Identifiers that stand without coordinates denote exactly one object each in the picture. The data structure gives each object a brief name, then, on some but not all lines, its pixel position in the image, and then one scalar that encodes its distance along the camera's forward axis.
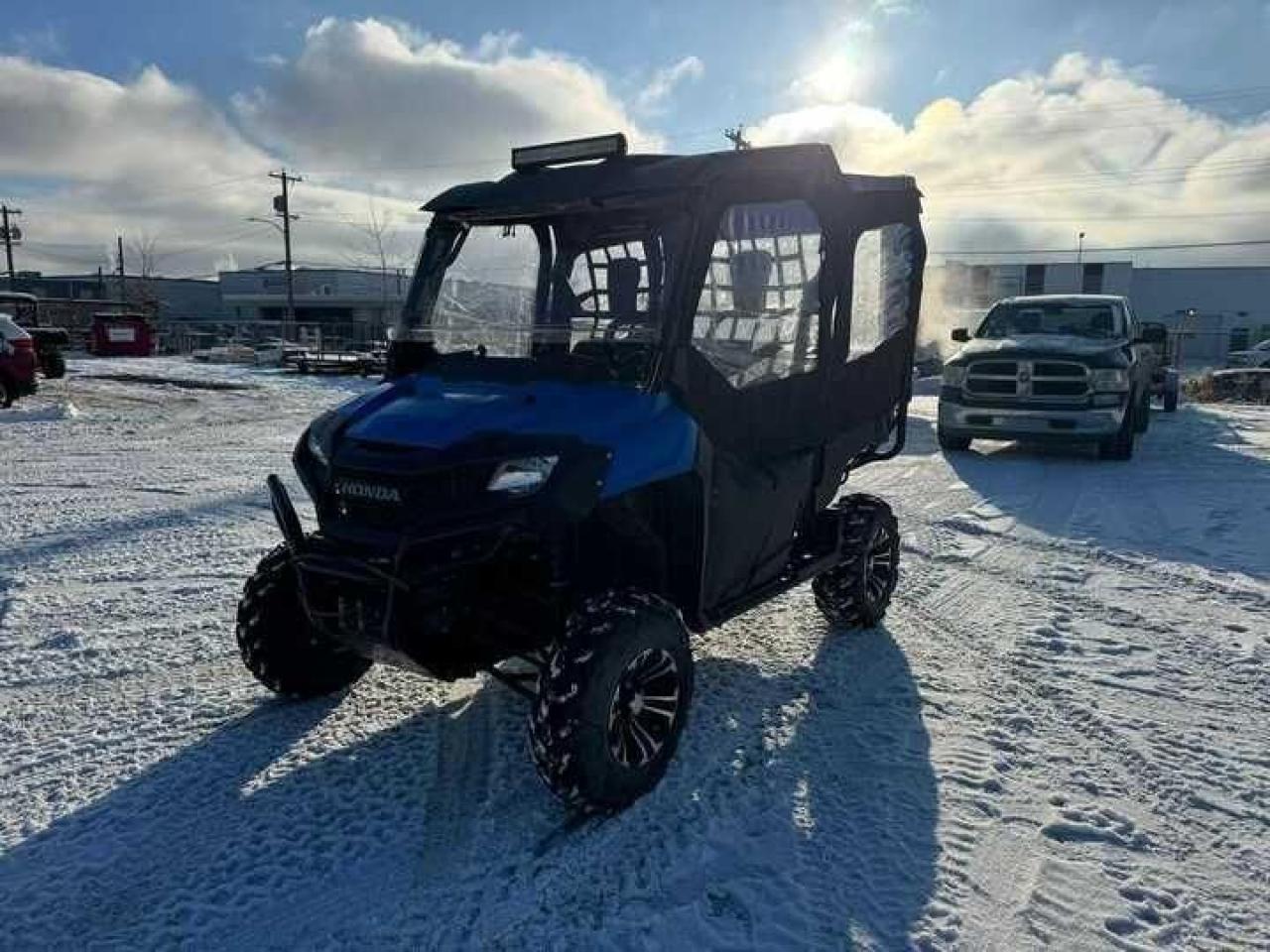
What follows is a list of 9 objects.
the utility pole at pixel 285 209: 55.03
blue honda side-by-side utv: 3.09
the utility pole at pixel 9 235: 65.88
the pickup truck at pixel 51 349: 20.55
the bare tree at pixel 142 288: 64.69
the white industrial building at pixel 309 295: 65.44
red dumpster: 34.66
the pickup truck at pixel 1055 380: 10.79
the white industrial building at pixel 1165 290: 51.06
